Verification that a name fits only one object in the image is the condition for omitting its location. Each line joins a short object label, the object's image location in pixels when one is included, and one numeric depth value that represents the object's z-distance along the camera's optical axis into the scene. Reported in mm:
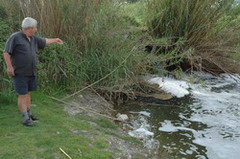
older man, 5324
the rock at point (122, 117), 7182
